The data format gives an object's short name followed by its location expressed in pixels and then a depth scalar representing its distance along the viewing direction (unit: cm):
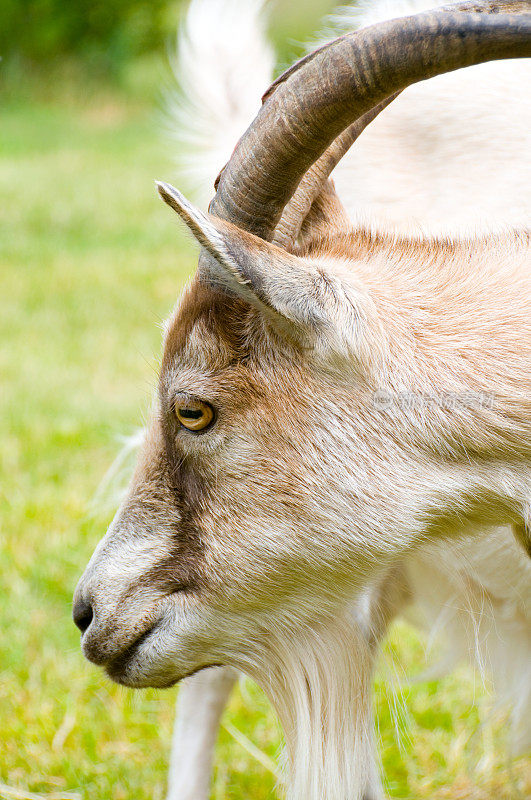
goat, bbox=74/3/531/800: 361
